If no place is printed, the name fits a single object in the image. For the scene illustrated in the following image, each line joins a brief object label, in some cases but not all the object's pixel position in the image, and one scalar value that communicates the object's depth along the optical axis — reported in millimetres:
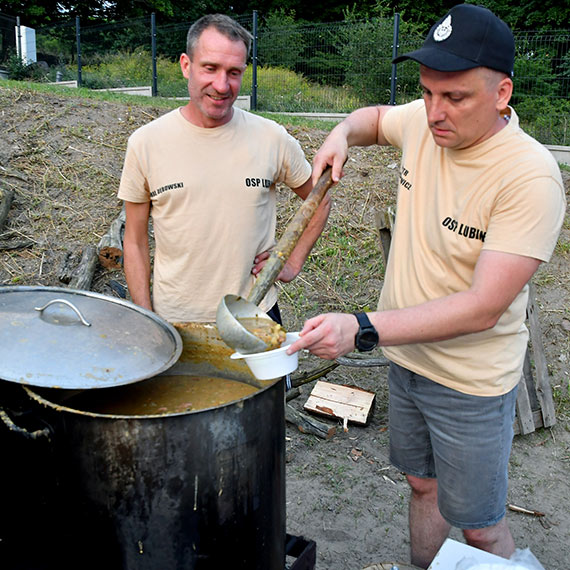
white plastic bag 1632
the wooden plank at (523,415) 4383
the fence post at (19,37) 17219
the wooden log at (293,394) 4391
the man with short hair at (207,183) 2654
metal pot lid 1768
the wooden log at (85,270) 5586
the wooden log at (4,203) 6371
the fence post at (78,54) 15477
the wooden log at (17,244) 6203
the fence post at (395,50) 10852
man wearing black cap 1906
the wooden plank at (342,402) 4445
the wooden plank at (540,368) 4492
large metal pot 1721
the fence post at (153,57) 13680
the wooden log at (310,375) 4516
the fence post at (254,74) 11883
